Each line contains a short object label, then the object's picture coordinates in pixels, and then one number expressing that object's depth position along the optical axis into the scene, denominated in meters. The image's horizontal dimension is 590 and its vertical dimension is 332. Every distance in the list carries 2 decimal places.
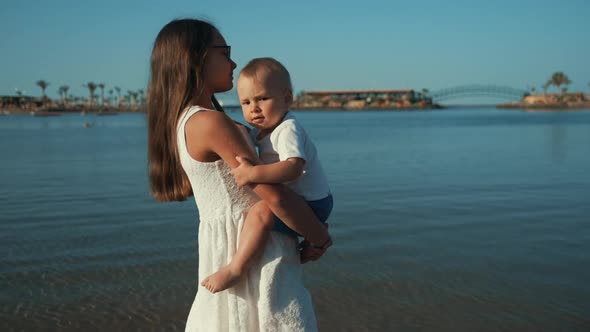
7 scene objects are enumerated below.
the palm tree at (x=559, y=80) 130.12
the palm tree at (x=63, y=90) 158.25
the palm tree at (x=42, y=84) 148.75
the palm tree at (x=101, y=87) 156.45
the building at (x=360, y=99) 166.88
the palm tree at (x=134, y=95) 183.62
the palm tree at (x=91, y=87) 154.00
